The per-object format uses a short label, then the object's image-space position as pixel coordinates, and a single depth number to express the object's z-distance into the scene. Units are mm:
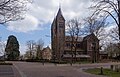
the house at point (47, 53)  49541
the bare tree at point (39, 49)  39361
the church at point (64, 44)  38816
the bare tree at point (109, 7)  9082
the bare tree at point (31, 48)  41988
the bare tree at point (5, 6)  6203
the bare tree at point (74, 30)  28359
